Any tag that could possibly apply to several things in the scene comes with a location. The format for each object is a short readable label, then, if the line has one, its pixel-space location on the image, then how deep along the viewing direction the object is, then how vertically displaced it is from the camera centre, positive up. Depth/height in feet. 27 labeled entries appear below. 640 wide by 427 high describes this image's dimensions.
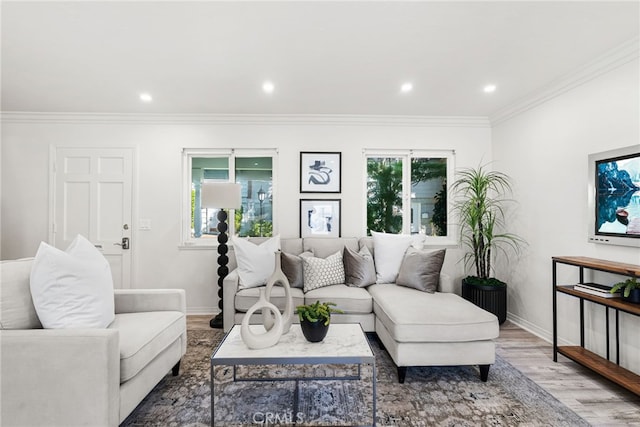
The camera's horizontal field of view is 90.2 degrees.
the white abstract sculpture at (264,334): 6.11 -2.30
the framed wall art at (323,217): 13.11 -0.08
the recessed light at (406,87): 9.93 +4.09
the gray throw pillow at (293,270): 10.65 -1.84
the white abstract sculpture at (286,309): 6.60 -1.92
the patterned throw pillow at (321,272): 10.36 -1.87
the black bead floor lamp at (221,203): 11.13 +0.42
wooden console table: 6.70 -2.79
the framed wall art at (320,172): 13.10 +1.78
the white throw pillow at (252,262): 10.36 -1.56
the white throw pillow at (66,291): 5.50 -1.37
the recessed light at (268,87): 9.84 +4.07
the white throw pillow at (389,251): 10.96 -1.28
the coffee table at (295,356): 5.79 -2.61
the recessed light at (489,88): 10.11 +4.10
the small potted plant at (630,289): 6.81 -1.61
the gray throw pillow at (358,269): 10.64 -1.82
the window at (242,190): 13.33 +1.05
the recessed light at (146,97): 10.69 +4.05
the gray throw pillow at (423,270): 9.88 -1.74
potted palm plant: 11.09 -0.54
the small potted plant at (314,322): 6.41 -2.16
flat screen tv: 7.45 +0.47
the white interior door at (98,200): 12.76 +0.59
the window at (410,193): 13.50 +0.95
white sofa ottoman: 7.27 -2.84
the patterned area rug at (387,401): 6.08 -3.91
